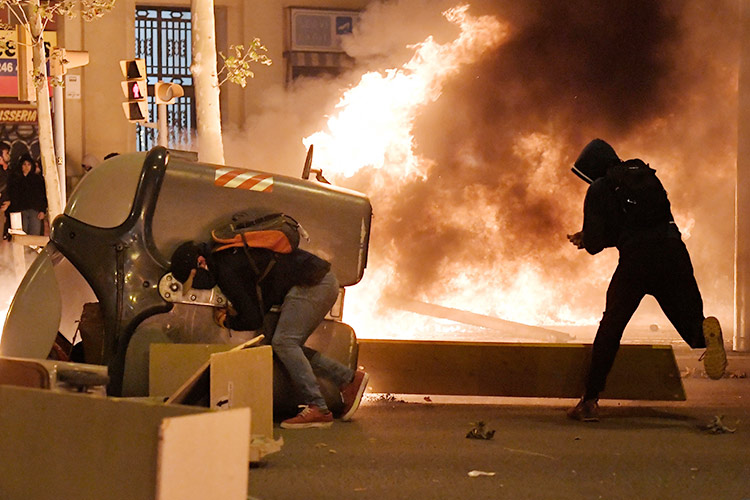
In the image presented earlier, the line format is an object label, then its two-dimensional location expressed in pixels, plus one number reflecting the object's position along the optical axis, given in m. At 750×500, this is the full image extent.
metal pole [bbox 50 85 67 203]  16.02
